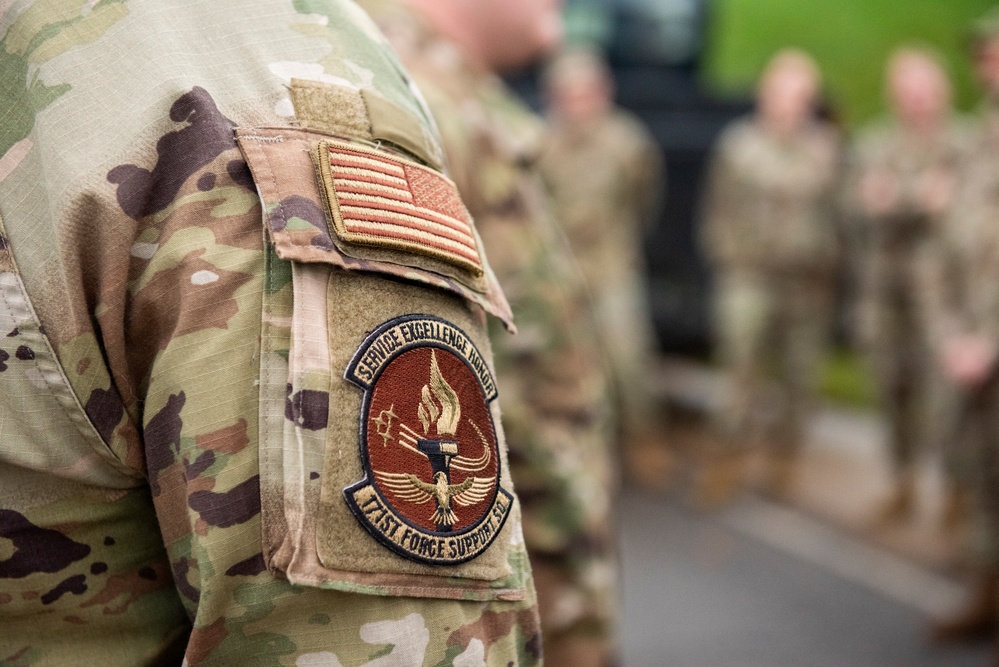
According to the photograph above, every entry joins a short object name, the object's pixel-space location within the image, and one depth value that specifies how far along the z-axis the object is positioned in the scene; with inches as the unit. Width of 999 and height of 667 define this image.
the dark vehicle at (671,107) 285.4
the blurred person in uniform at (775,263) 228.2
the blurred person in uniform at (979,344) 139.8
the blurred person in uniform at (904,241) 195.6
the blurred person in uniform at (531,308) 64.5
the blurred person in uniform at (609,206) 247.4
